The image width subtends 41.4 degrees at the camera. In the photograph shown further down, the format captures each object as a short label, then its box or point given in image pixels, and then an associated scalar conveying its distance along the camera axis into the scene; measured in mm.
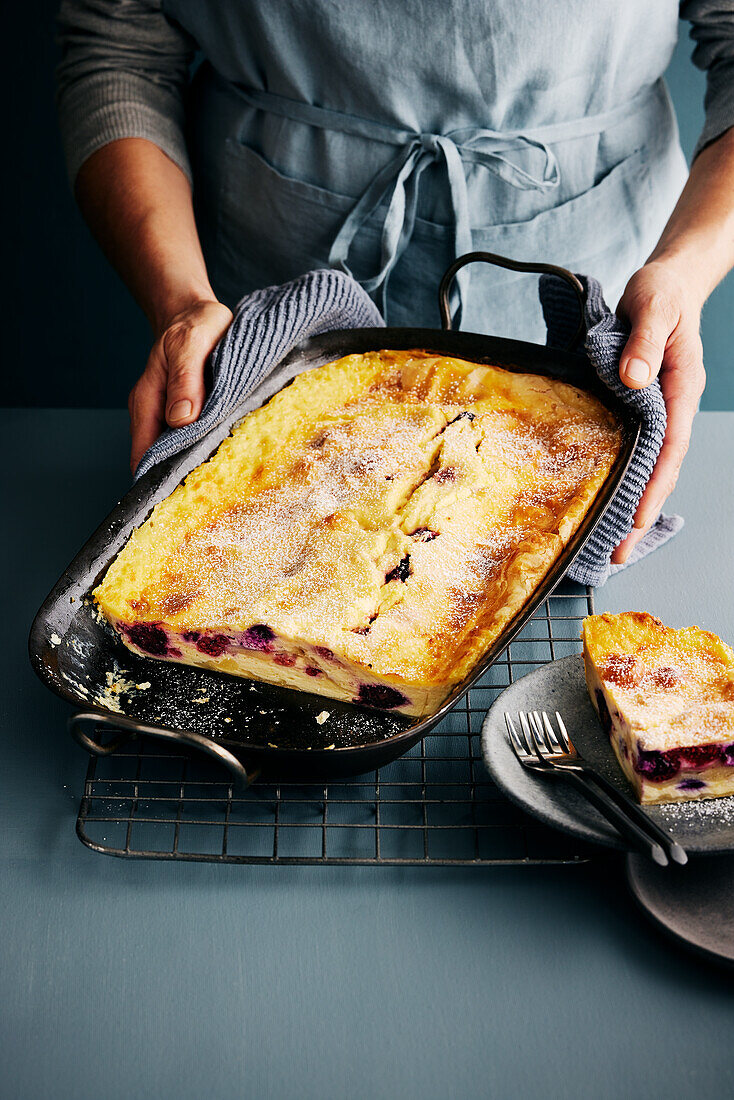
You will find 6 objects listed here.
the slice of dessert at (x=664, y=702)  1077
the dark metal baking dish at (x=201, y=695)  1118
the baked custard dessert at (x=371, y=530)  1276
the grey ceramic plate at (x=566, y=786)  1066
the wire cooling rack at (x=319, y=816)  1156
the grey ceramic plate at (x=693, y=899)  1020
